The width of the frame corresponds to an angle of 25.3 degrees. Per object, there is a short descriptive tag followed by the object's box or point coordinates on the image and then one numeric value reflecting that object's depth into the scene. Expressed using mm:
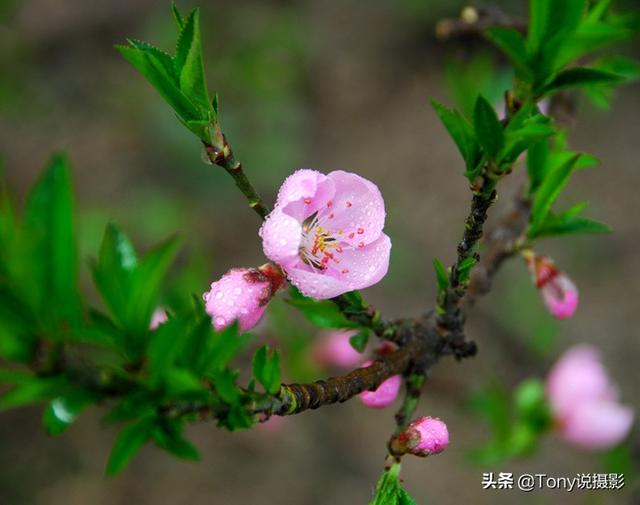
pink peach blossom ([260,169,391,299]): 260
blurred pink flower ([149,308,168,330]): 312
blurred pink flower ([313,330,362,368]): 459
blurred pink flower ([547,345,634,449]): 388
